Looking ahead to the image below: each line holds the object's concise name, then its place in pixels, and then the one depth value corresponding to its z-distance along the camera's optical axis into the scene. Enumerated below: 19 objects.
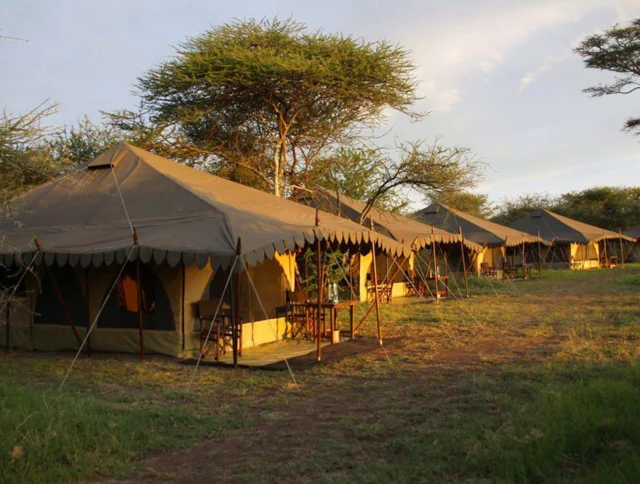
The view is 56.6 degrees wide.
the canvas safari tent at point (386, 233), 18.77
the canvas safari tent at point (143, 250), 7.89
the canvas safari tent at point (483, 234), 26.77
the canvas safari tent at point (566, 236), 34.03
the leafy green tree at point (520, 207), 53.75
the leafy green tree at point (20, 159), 5.78
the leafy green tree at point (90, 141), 20.83
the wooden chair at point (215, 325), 8.65
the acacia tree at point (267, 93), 15.04
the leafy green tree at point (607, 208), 48.09
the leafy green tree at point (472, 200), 16.95
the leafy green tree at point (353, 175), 19.00
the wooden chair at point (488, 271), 26.64
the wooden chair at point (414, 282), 21.12
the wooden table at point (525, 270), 27.09
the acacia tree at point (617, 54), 18.30
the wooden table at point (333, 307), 9.38
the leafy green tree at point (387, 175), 16.27
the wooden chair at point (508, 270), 27.28
